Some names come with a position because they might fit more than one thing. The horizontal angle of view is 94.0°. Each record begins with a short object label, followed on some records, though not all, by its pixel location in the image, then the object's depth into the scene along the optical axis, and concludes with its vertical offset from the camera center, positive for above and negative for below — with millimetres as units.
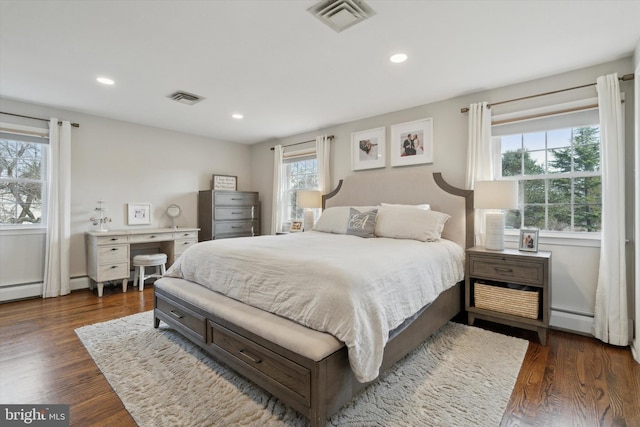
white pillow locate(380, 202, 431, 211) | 3259 +109
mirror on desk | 4836 +58
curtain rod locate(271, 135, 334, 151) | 4562 +1231
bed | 1481 -574
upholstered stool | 4039 -640
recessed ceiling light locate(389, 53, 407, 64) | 2469 +1332
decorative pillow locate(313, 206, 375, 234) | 3499 -50
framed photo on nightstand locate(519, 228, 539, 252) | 2668 -212
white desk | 3766 -438
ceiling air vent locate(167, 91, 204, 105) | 3334 +1357
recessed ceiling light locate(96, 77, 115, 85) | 2900 +1337
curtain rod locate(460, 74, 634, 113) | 2392 +1155
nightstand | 2441 -638
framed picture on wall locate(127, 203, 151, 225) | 4473 +38
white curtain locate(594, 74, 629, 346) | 2367 -70
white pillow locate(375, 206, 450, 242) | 2885 -80
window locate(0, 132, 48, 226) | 3619 +455
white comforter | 1538 -413
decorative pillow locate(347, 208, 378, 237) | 3145 -87
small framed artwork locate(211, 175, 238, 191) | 5391 +621
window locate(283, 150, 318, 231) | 5039 +667
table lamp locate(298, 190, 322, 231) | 4457 +207
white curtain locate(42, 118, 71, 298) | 3705 +43
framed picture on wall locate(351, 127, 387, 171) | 4012 +927
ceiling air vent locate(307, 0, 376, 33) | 1848 +1314
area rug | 1576 -1056
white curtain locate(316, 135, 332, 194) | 4559 +799
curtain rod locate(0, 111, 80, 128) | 3543 +1199
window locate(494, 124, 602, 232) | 2703 +387
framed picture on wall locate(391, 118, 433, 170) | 3598 +916
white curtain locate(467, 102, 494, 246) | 3100 +683
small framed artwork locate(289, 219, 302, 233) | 4762 -166
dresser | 5004 +31
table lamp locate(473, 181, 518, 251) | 2662 +128
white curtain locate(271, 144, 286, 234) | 5254 +455
